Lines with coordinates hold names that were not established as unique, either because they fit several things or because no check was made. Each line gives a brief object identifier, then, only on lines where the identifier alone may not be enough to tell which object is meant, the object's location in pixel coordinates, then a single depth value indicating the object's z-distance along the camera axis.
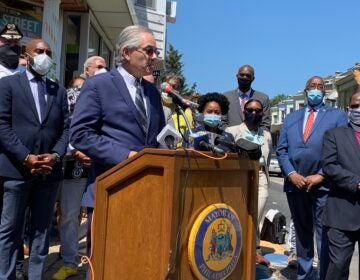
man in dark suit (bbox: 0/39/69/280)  3.86
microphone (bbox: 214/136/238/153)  2.66
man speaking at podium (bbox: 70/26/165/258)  2.96
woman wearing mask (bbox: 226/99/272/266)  5.61
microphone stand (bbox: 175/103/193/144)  2.57
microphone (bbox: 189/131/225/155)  2.55
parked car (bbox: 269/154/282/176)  26.66
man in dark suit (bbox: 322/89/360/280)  4.25
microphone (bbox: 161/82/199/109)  2.70
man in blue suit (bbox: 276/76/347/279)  5.00
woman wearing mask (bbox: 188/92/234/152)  4.69
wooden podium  2.26
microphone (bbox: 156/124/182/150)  2.58
